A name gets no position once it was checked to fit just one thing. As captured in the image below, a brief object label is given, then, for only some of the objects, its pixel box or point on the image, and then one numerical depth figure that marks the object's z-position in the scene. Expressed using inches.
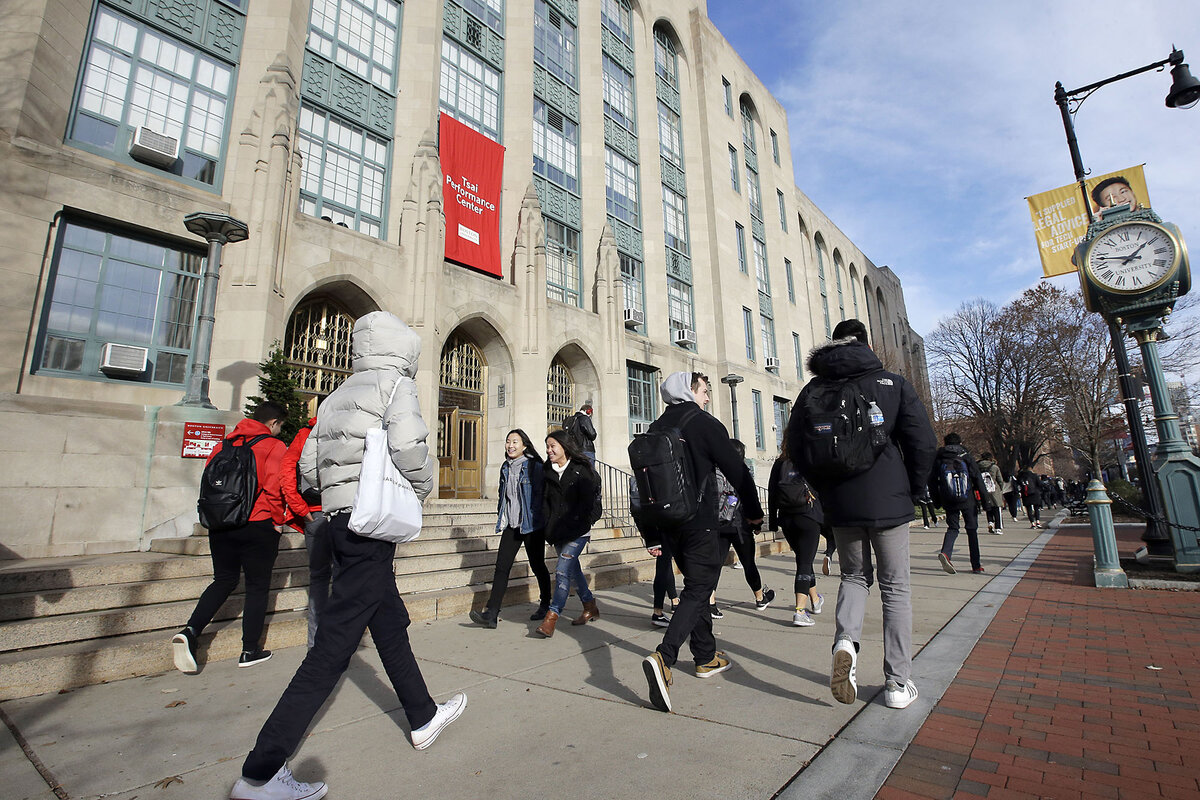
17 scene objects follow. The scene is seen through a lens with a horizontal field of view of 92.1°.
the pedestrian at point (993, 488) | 541.7
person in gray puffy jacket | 101.0
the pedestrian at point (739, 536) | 208.7
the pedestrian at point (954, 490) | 321.4
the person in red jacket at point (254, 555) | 175.9
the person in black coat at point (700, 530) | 138.2
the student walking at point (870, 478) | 127.0
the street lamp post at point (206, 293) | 305.0
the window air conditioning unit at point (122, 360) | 359.3
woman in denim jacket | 226.5
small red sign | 305.3
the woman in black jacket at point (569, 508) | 220.7
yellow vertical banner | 464.4
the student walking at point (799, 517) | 220.3
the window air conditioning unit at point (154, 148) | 392.5
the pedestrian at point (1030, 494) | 672.4
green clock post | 276.4
